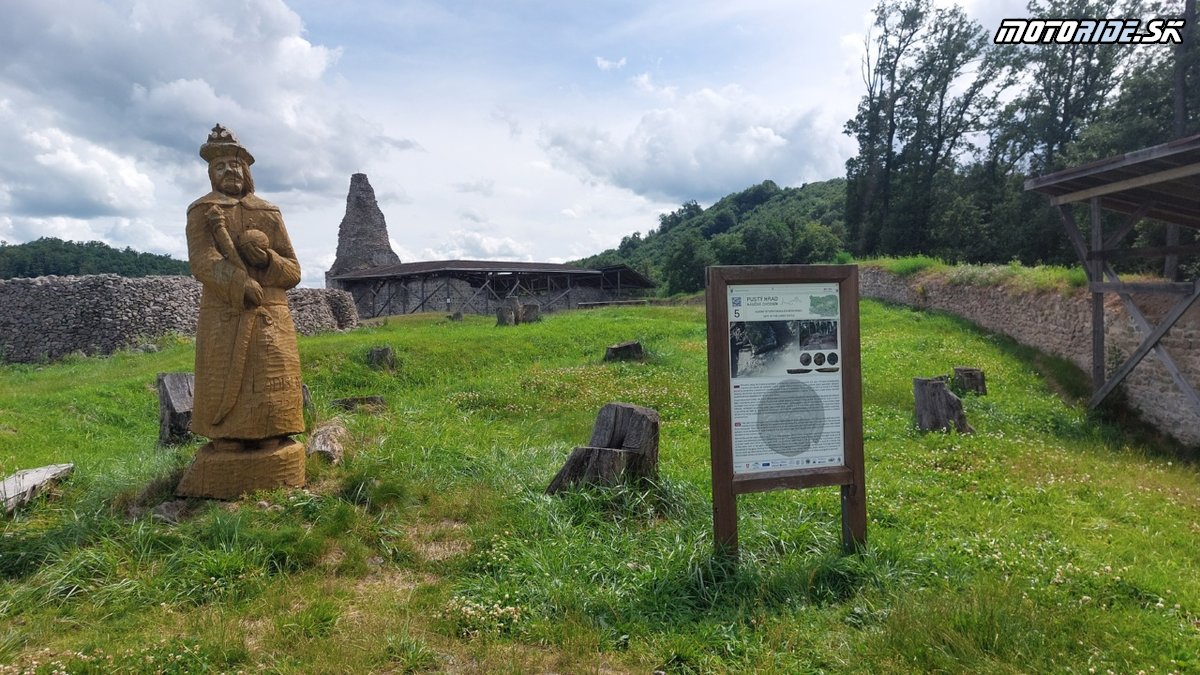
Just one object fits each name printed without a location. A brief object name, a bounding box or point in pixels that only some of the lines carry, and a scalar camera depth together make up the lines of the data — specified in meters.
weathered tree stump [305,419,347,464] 5.77
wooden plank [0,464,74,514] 4.91
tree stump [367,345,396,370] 12.02
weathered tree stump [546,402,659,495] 5.15
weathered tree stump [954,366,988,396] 10.04
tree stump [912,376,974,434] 7.79
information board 4.02
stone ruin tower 33.69
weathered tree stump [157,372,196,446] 6.93
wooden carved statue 4.99
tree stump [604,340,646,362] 12.80
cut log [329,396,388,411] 8.68
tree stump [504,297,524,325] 19.98
